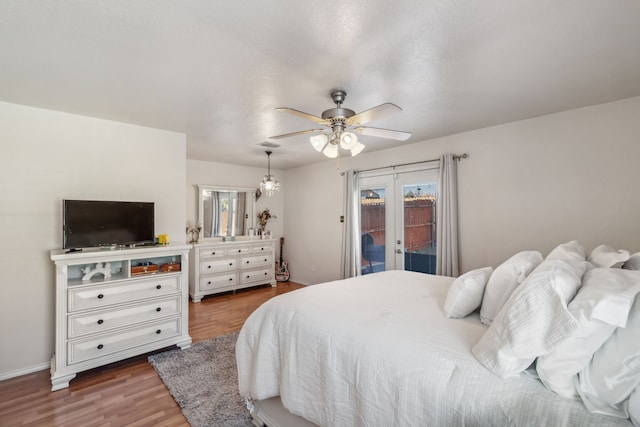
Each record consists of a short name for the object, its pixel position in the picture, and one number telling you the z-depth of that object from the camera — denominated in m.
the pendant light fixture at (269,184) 4.98
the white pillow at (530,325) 1.10
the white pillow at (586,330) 1.00
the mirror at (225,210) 5.47
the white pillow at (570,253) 1.84
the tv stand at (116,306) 2.55
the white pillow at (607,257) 1.69
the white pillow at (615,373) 0.93
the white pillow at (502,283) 1.64
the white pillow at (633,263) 1.62
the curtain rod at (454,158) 3.71
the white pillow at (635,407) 0.87
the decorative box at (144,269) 2.98
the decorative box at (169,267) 3.16
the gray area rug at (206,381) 2.10
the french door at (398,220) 4.14
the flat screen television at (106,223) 2.79
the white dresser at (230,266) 4.96
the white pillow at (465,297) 1.76
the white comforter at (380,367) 1.07
